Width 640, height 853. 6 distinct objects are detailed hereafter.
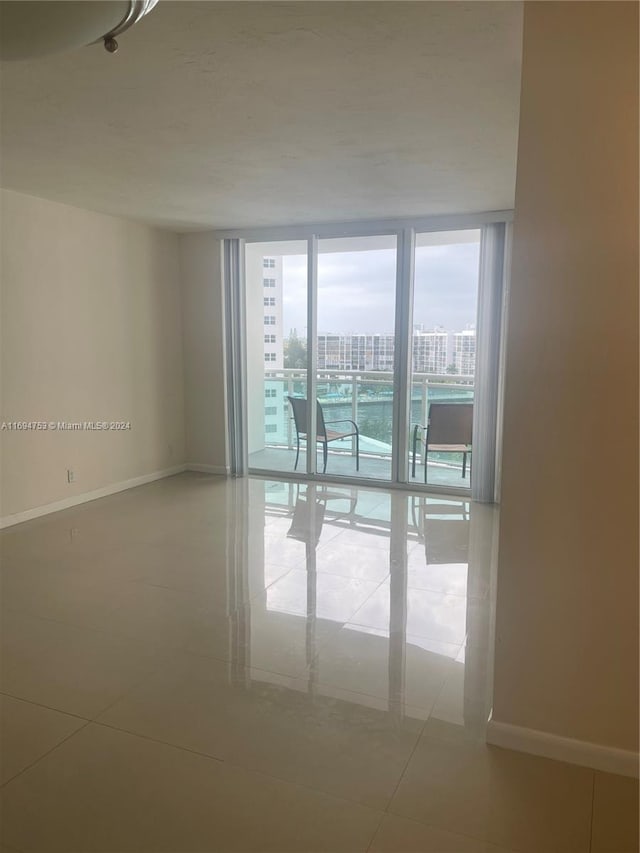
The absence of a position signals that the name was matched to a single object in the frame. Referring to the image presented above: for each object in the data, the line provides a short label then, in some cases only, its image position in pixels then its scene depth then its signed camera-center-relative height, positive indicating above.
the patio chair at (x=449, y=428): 5.59 -0.65
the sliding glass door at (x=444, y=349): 5.39 +0.10
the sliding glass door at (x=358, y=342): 5.69 +0.16
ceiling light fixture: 1.45 +0.83
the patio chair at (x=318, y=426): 6.14 -0.70
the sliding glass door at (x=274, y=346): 6.11 +0.13
